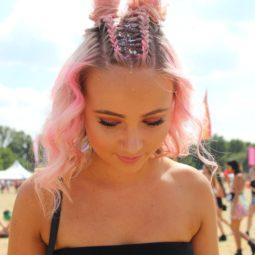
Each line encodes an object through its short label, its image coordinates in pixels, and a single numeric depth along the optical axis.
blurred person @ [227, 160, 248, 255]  10.18
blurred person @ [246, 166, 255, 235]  12.05
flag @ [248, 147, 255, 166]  28.48
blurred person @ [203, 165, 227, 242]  11.79
